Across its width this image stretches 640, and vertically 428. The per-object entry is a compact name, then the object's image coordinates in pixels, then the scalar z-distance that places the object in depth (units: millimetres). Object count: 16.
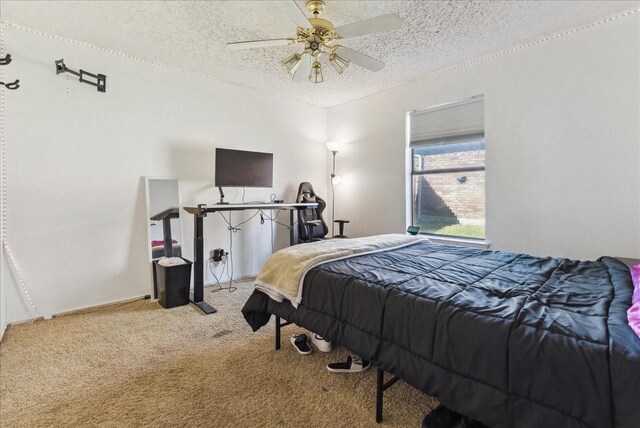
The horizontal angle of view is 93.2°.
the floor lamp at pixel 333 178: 4629
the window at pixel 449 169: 3416
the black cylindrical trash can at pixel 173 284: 3023
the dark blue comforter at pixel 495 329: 909
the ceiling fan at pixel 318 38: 1901
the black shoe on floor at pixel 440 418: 1368
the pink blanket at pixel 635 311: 970
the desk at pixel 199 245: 3078
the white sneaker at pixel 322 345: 2094
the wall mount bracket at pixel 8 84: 2342
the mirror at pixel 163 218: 3301
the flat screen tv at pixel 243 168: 3500
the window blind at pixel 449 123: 3357
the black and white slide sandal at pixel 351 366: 1868
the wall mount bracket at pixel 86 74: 2715
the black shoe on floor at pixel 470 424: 1318
